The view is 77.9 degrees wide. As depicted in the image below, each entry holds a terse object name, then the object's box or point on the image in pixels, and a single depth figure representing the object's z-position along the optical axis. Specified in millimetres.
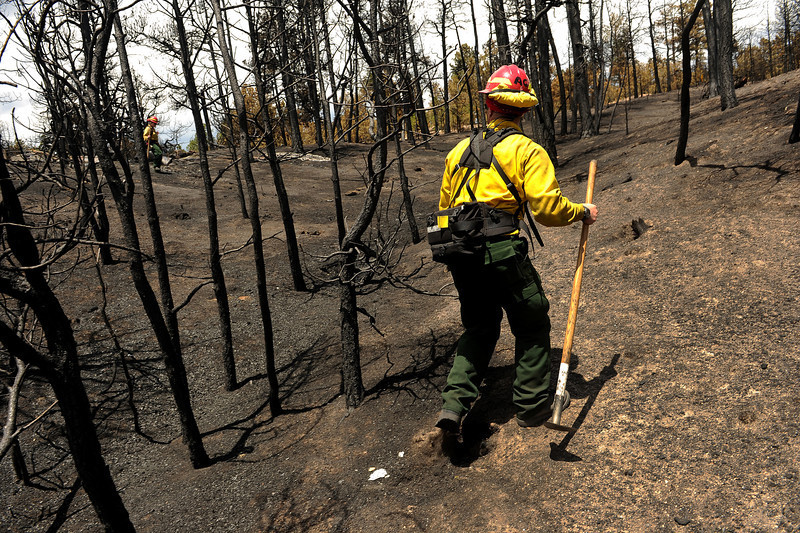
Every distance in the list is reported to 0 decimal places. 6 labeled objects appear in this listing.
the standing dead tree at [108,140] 3367
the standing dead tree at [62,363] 2609
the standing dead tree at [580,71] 19719
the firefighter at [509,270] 3424
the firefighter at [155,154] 18553
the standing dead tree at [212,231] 6164
